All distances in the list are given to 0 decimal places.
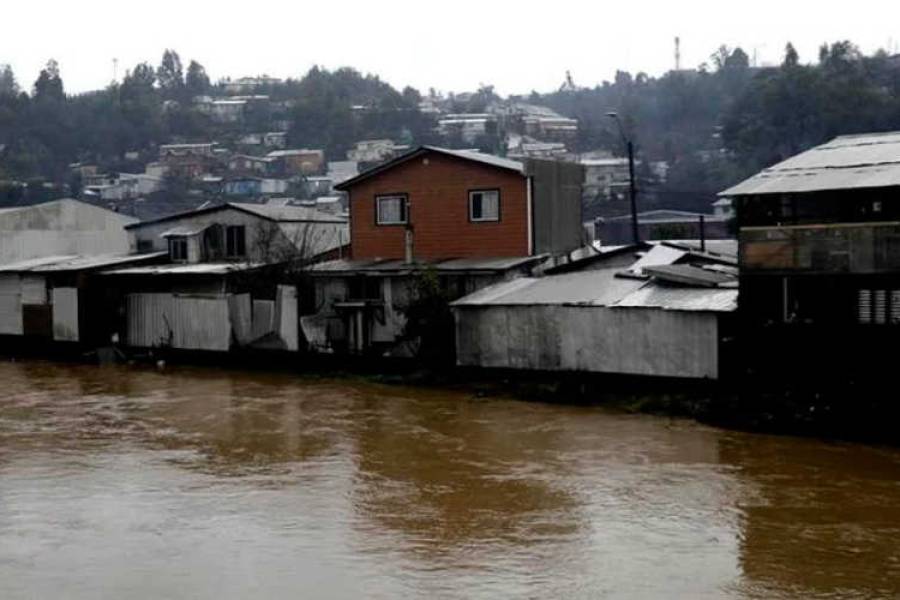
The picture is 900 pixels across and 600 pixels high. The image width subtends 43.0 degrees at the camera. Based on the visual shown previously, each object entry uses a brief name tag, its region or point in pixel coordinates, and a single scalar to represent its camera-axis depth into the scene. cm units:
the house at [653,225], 4553
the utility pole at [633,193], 3097
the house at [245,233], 3023
